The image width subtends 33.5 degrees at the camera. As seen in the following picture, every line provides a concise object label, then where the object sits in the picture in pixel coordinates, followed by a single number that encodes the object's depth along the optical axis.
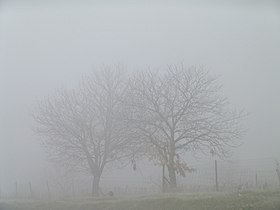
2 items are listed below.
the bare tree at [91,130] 27.22
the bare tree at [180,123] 24.66
